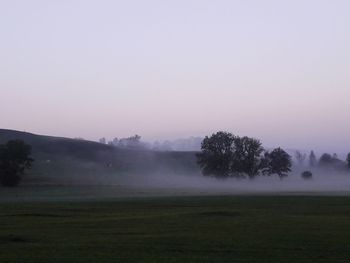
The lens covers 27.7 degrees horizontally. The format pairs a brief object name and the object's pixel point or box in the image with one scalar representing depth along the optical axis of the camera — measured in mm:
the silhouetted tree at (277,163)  187375
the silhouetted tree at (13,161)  146875
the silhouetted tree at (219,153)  177625
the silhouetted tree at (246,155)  178375
